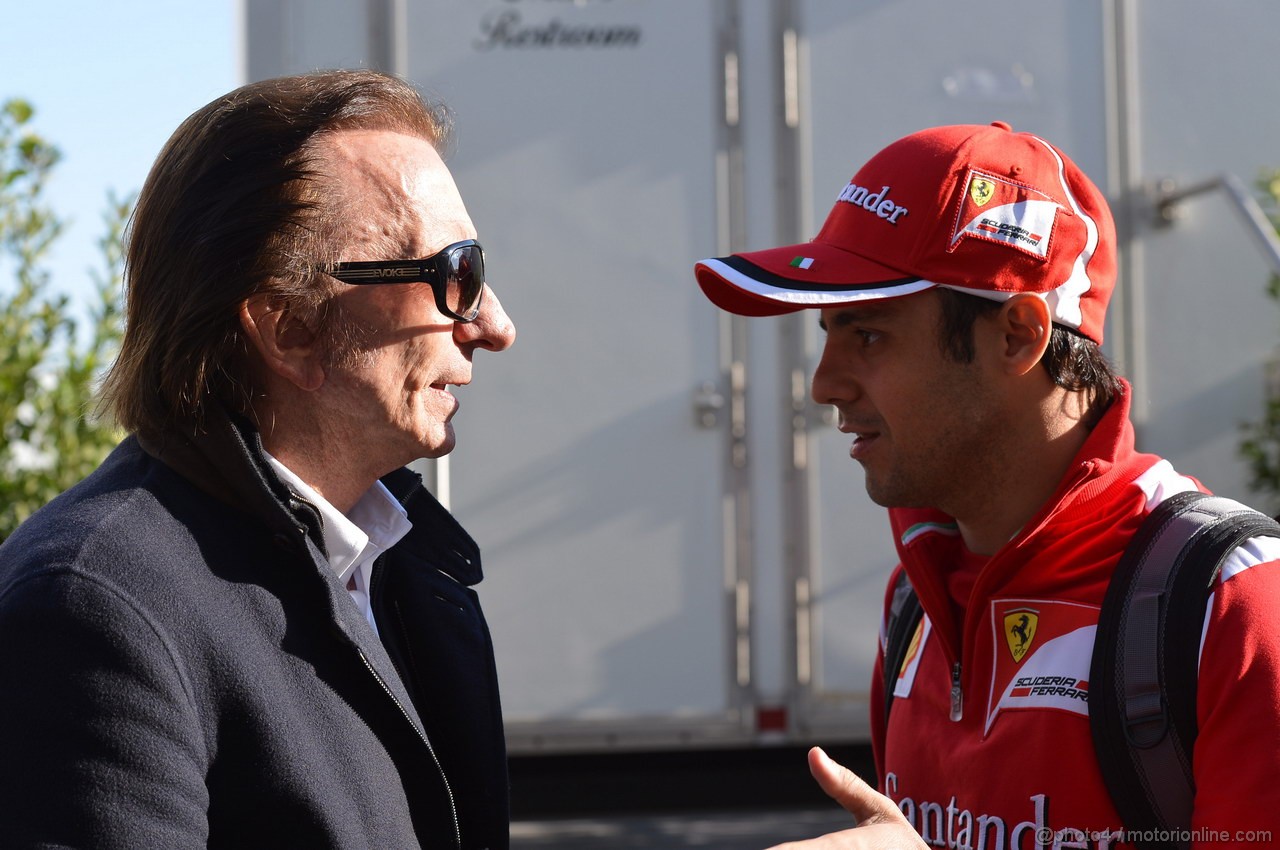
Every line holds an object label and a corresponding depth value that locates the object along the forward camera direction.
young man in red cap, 1.65
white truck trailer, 4.31
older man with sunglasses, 1.28
